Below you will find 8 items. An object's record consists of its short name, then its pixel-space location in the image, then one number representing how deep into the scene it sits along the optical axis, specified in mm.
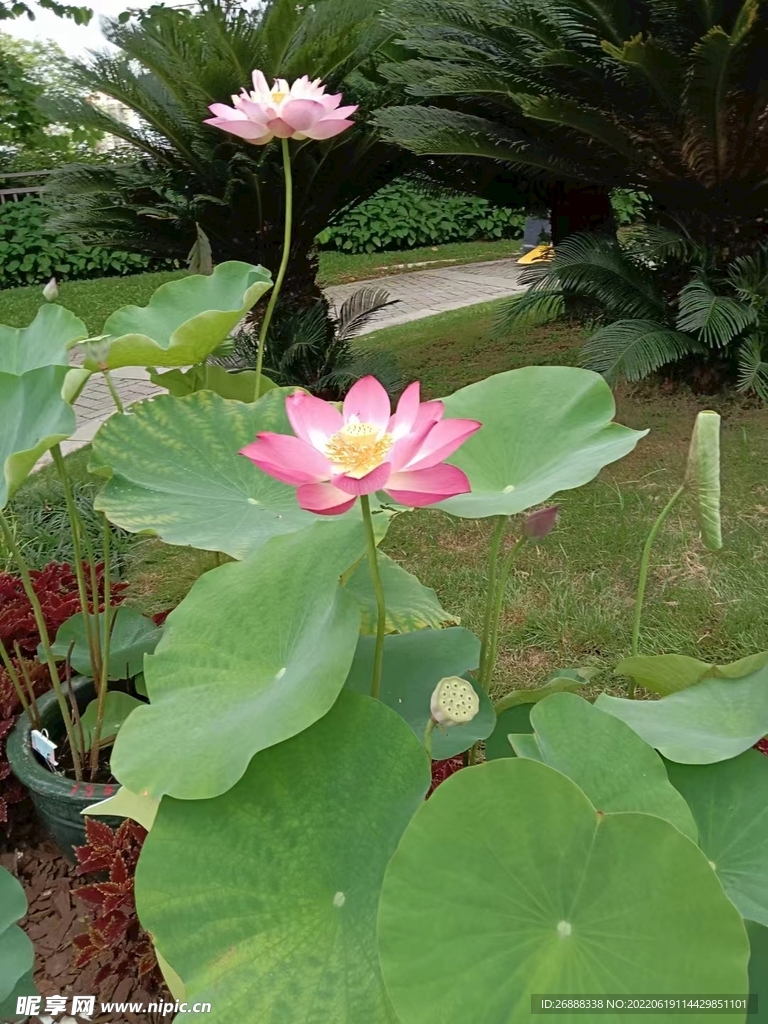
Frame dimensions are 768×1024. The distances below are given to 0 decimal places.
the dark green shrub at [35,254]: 8414
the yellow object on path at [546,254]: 3943
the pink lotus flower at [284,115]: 1310
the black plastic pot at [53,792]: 1240
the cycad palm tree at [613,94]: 3135
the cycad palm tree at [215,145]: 3457
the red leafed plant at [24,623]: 1514
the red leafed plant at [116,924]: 1129
